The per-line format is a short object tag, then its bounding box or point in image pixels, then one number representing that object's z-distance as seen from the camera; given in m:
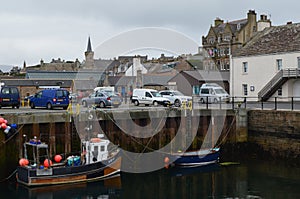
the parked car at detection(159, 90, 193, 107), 31.26
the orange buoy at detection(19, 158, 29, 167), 18.06
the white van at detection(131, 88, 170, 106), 30.73
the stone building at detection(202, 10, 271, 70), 60.66
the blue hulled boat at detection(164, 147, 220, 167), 22.83
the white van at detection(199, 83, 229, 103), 34.97
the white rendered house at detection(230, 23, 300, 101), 36.94
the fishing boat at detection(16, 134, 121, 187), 18.08
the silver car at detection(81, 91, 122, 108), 28.33
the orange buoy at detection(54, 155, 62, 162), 19.30
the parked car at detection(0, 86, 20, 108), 25.66
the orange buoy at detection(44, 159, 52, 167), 18.19
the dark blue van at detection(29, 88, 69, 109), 24.86
